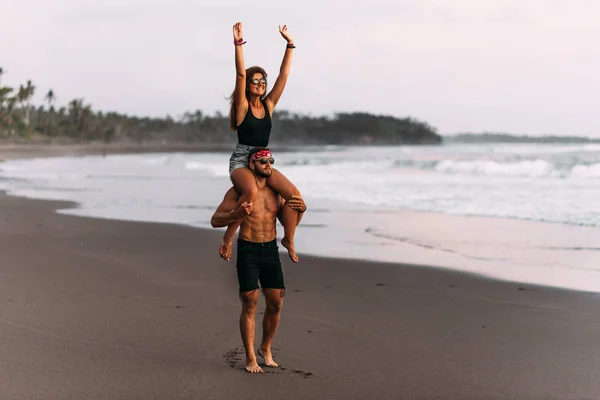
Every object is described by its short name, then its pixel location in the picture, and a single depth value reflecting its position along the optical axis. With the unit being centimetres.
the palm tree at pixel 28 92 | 10331
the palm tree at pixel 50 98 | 11939
